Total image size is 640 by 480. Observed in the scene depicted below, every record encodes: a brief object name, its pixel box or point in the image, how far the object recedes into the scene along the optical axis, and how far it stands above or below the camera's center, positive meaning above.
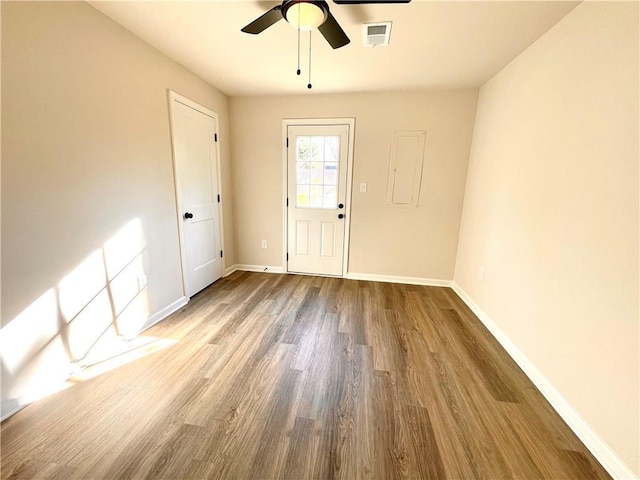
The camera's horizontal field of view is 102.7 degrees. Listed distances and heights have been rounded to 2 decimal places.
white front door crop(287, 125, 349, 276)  3.44 -0.20
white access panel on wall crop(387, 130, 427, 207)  3.25 +0.22
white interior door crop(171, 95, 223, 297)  2.64 -0.15
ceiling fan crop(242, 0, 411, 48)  1.45 +0.96
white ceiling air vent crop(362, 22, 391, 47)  1.86 +1.12
